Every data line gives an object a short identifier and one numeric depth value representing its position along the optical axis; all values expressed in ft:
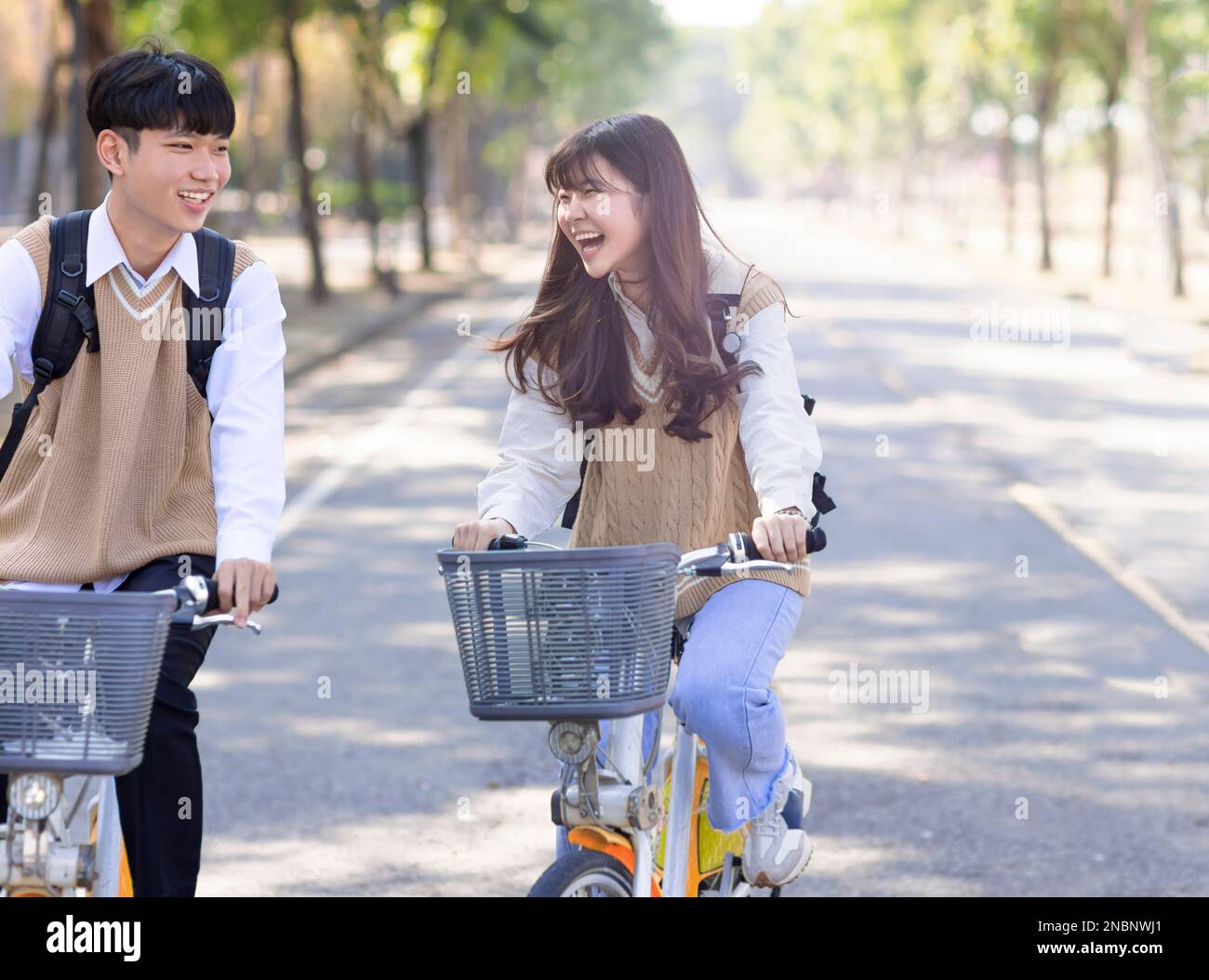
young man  10.02
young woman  10.99
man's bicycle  8.37
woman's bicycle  9.28
